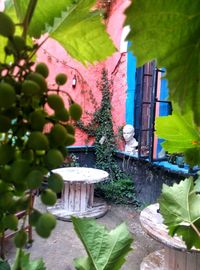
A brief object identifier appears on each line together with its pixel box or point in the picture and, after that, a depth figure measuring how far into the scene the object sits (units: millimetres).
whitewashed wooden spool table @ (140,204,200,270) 1483
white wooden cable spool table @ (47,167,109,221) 2859
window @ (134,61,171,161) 2624
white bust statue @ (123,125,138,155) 3309
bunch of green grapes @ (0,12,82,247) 184
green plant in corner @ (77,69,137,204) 3312
